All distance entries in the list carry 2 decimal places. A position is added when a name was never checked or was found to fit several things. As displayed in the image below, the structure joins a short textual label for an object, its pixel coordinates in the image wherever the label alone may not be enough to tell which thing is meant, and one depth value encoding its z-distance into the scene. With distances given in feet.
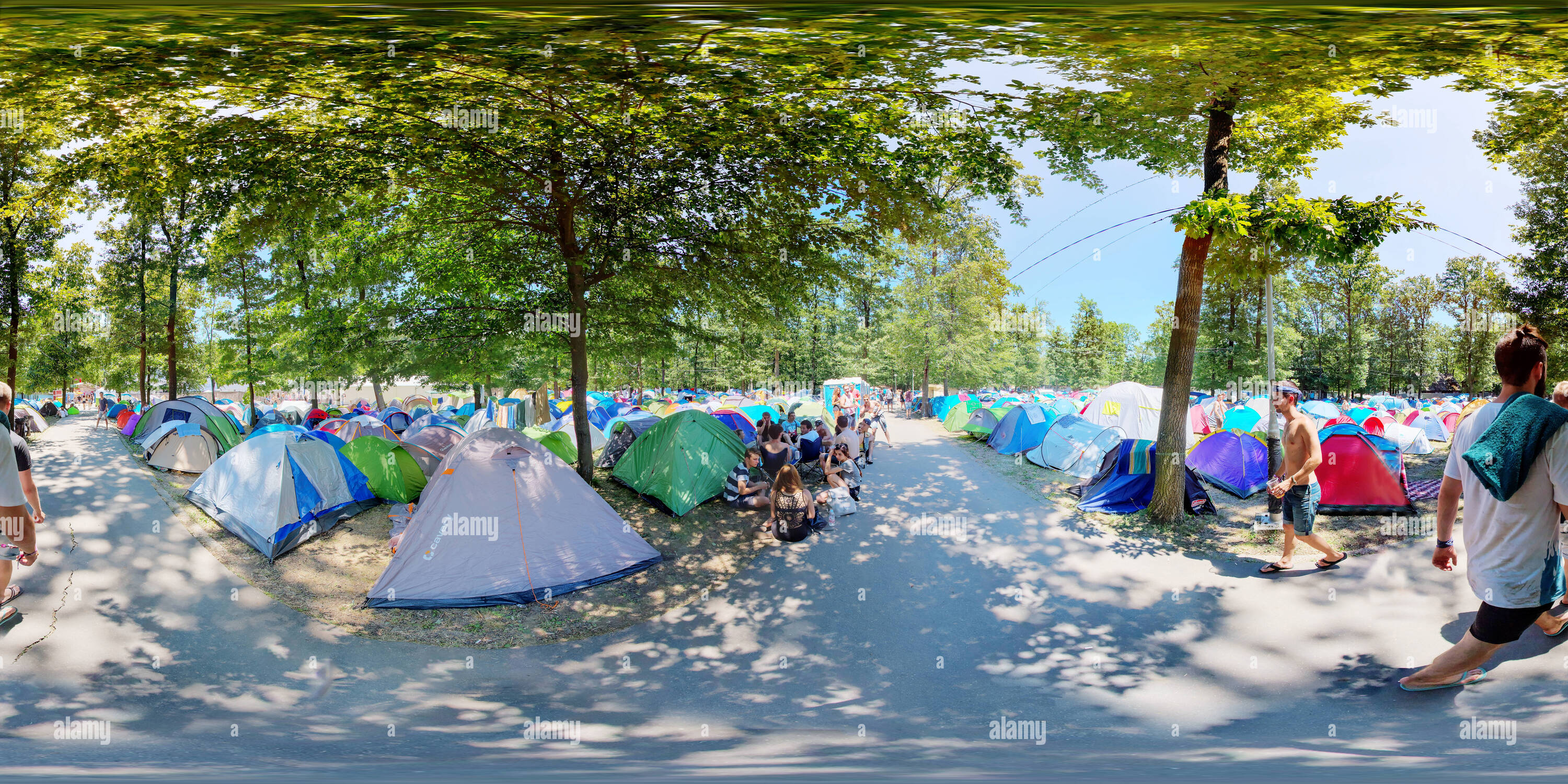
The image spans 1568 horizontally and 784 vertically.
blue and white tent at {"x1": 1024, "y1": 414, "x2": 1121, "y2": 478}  38.29
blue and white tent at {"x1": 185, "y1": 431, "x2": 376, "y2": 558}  21.48
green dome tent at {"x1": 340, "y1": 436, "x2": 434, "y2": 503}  27.61
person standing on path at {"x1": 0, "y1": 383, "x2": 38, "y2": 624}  12.29
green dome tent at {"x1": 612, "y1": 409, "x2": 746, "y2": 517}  27.61
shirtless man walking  17.75
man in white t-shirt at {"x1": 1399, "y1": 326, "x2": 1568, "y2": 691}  9.46
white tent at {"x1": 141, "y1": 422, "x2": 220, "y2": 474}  33.58
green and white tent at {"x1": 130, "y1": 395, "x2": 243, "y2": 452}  39.78
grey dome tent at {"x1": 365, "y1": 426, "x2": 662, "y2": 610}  18.03
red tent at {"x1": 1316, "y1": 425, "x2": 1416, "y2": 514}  24.36
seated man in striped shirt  28.25
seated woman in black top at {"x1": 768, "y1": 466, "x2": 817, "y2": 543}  24.03
